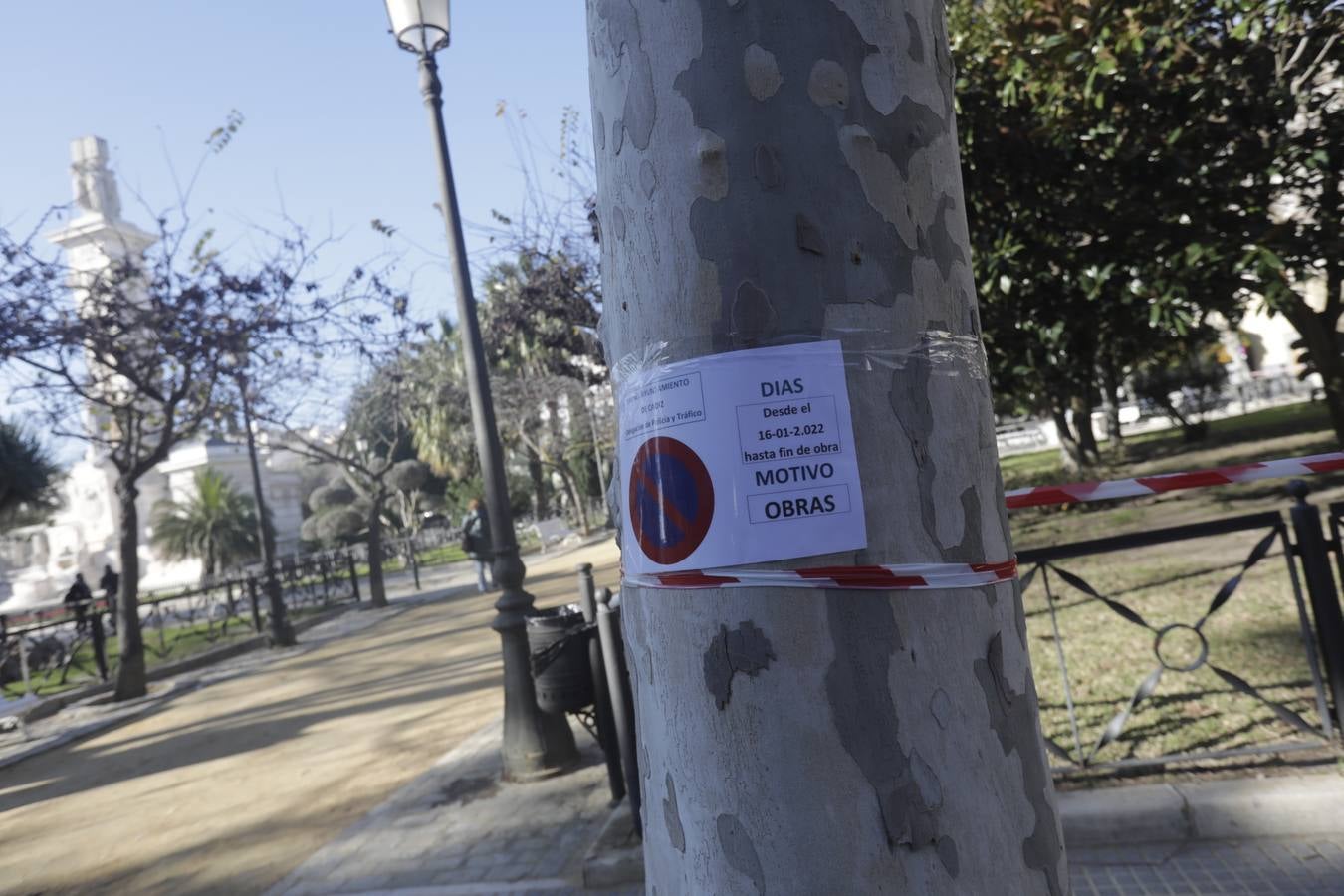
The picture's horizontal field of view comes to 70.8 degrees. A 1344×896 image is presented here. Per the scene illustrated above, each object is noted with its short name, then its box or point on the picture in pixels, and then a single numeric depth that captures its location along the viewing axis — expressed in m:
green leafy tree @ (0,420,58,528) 22.84
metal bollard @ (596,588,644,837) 4.46
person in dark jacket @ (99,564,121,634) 16.56
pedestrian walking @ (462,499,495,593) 17.34
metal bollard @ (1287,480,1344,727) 3.88
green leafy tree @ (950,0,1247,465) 7.85
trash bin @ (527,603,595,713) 5.12
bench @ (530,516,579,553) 26.93
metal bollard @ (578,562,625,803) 4.95
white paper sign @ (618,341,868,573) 1.05
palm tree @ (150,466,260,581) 33.38
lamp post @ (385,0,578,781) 5.82
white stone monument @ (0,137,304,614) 35.16
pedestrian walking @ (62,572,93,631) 14.39
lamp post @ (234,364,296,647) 14.55
